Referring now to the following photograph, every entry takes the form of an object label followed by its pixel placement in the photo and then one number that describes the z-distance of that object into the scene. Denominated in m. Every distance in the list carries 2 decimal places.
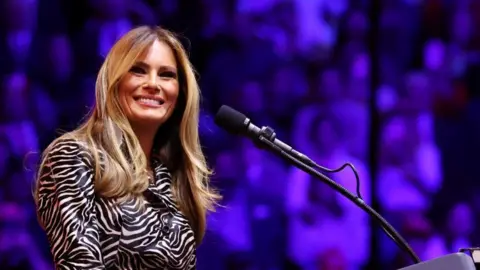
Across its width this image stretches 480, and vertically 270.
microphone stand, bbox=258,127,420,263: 7.51
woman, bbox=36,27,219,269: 7.59
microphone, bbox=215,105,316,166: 7.56
